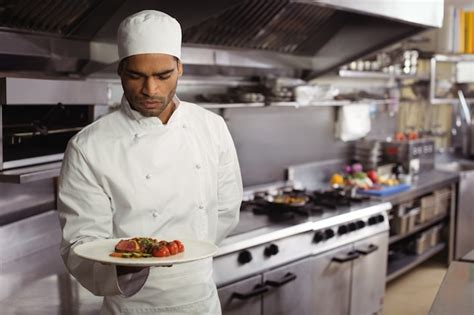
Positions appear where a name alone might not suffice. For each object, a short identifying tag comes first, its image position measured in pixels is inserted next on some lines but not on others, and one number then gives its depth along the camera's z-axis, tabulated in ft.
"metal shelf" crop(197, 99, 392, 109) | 12.65
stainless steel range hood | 9.52
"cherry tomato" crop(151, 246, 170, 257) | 5.74
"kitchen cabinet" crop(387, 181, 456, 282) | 15.74
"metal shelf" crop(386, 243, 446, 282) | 15.82
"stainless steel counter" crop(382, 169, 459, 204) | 15.07
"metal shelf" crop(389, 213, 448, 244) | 15.70
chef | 6.22
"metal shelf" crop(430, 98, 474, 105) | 20.00
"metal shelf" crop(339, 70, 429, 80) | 16.10
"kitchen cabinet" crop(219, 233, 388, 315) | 10.28
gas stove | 10.20
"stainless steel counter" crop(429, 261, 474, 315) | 6.66
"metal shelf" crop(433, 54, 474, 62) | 19.82
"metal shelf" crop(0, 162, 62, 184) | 7.68
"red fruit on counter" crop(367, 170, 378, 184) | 16.24
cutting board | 14.98
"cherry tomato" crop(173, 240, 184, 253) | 5.96
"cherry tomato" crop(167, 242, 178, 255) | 5.85
